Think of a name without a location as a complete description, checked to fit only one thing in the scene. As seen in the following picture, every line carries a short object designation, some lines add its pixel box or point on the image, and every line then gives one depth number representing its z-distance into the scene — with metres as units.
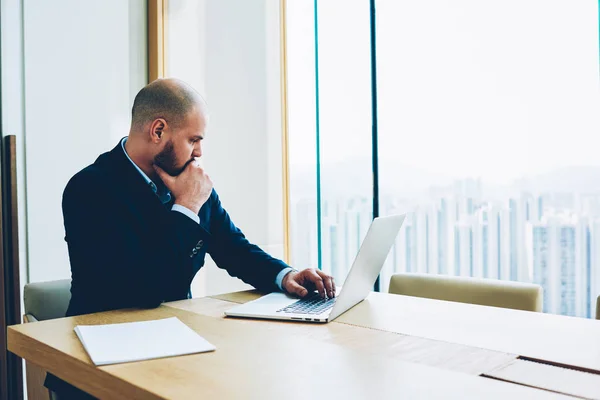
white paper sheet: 1.08
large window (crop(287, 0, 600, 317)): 2.62
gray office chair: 1.75
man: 1.60
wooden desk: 0.88
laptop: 1.40
